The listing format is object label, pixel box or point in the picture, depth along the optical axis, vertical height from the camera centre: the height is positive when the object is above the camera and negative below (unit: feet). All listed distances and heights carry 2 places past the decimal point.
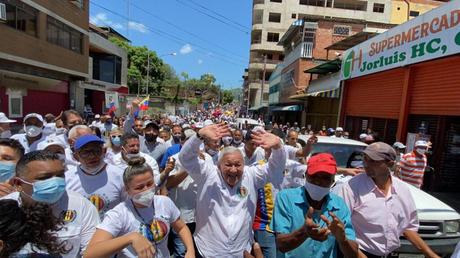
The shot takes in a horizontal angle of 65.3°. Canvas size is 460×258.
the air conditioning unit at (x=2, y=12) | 49.34 +10.35
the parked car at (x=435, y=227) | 13.89 -4.60
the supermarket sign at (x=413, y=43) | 29.91 +7.41
